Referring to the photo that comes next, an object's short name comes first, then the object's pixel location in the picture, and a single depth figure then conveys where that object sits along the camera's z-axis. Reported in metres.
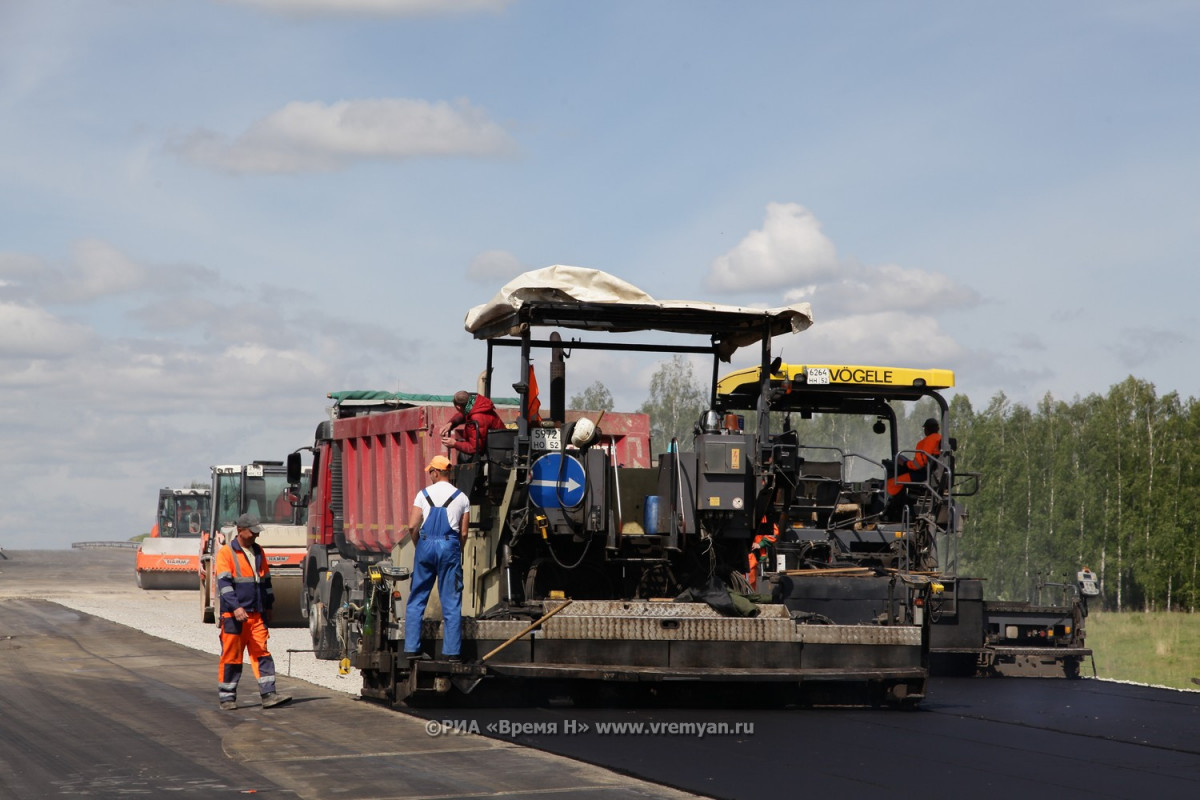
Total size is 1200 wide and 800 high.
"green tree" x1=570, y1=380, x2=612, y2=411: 46.08
